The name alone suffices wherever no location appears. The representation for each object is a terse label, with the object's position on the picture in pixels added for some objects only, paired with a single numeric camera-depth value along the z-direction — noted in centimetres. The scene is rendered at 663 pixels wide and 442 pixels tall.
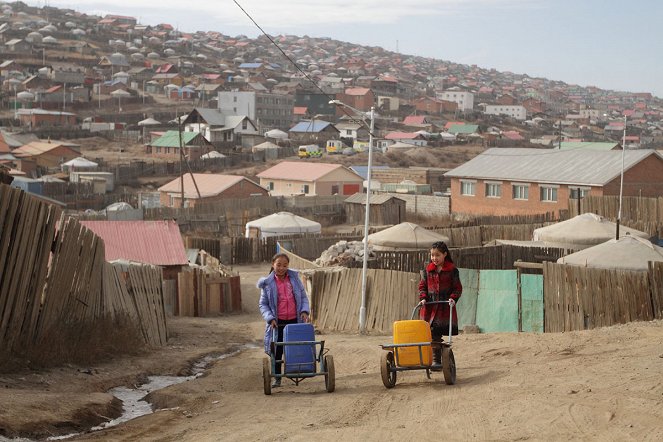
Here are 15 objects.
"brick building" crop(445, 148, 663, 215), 4909
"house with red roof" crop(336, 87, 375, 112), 16575
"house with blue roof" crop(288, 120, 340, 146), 11506
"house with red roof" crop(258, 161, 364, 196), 6688
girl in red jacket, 1234
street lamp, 2039
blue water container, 1164
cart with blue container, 1163
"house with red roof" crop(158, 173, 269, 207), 6003
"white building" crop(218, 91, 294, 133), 12888
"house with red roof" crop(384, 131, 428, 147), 11432
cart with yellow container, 1139
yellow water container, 1146
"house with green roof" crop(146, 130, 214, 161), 9052
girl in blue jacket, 1192
